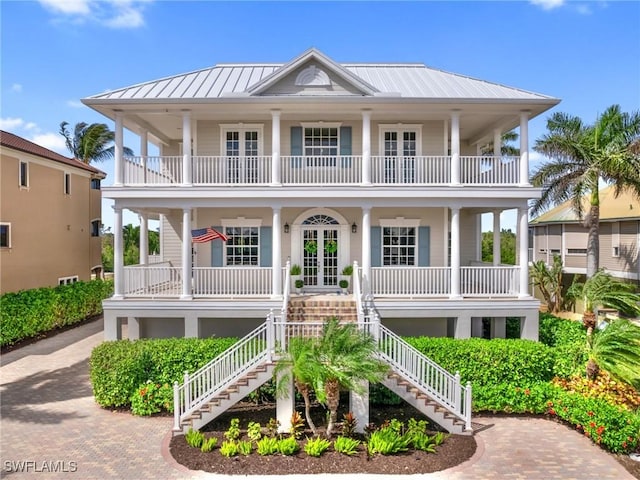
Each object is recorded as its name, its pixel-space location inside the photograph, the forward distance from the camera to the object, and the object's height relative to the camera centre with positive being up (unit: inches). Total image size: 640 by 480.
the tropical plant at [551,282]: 946.7 -81.7
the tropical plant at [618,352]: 393.7 -103.7
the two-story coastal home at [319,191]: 517.3 +70.0
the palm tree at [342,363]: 340.8 -96.4
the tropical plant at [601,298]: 465.1 -57.9
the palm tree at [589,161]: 674.8 +141.7
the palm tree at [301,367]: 337.4 -99.5
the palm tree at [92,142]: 1422.2 +363.4
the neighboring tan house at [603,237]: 861.2 +23.0
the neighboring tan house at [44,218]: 713.0 +57.6
